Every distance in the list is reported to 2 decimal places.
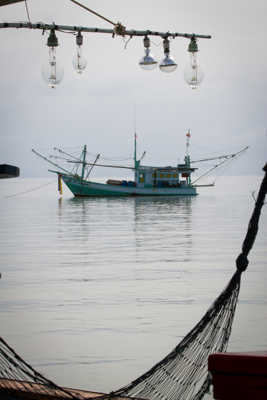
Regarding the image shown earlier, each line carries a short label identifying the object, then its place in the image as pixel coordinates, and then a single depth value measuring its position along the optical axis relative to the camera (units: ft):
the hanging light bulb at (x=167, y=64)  48.65
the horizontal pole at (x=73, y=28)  47.70
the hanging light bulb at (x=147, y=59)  48.98
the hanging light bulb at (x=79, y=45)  49.60
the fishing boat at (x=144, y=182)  383.24
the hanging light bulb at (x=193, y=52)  48.29
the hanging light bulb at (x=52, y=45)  49.01
